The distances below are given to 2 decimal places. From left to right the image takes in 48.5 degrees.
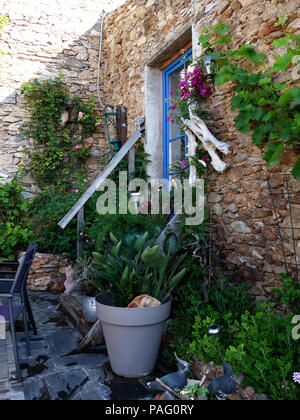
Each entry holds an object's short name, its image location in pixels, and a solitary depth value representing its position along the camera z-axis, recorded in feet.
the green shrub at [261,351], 5.10
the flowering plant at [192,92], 9.80
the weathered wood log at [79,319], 8.71
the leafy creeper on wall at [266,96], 6.65
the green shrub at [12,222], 15.43
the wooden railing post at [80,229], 13.70
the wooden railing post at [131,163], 14.53
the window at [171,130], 13.30
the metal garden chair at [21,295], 6.89
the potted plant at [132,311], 6.79
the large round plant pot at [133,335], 6.74
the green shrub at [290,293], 6.87
